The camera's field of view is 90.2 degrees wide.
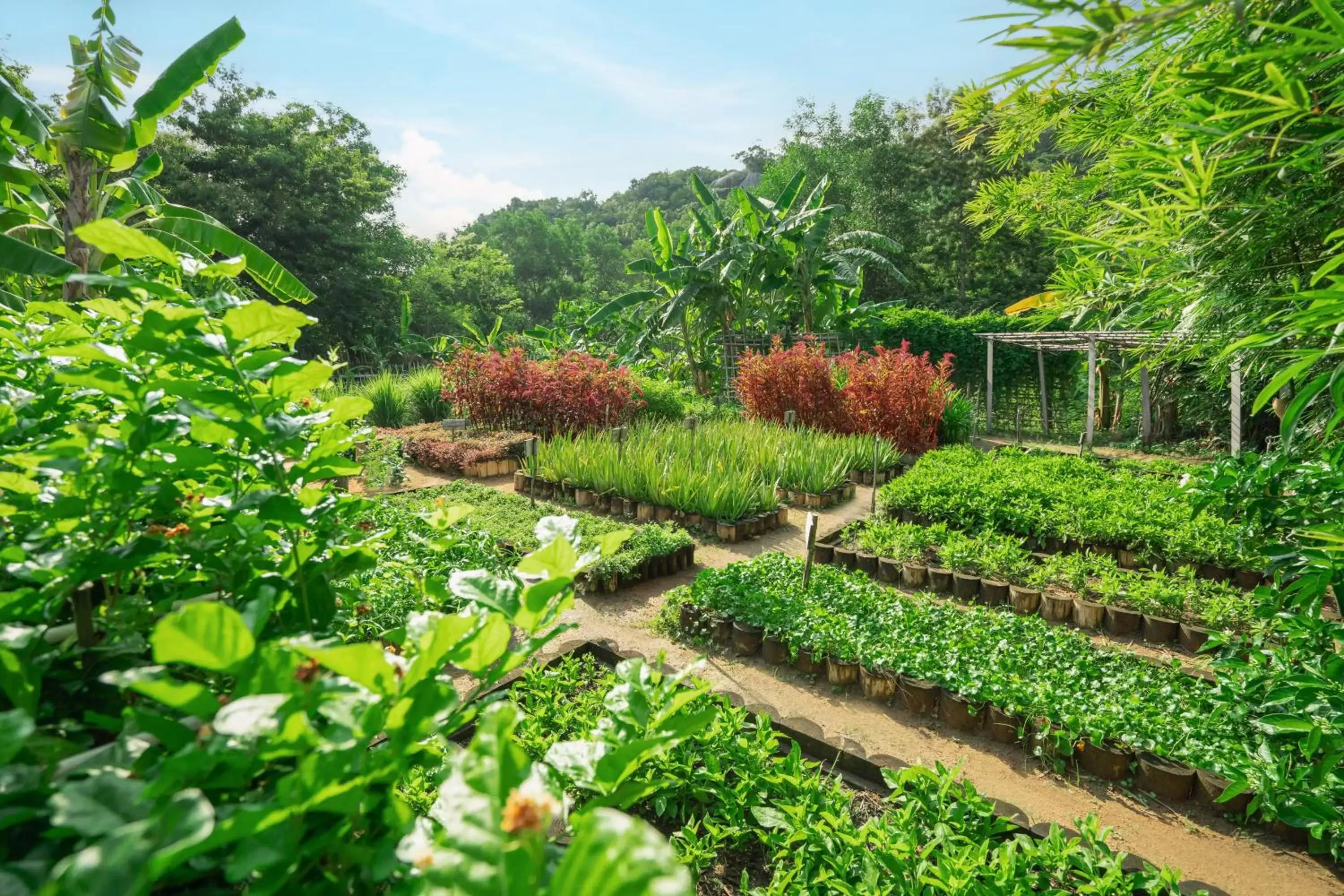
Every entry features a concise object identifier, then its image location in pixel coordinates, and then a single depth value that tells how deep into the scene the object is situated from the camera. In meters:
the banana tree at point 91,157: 6.54
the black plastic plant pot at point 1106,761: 3.04
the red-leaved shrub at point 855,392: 10.08
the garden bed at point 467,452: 9.16
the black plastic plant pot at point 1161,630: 4.36
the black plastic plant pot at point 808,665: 4.01
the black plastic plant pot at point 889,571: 5.39
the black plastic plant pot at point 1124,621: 4.50
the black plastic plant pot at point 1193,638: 4.22
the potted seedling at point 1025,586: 4.80
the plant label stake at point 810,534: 4.34
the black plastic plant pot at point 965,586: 5.04
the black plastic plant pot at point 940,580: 5.17
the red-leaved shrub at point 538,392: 10.57
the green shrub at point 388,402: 13.02
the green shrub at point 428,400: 13.68
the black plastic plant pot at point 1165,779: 2.90
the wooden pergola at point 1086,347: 8.90
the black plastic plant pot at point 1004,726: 3.30
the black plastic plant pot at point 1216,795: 2.83
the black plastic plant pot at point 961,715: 3.43
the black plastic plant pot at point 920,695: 3.55
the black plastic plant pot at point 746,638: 4.24
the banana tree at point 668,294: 14.04
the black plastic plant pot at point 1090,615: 4.61
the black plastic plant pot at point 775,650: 4.16
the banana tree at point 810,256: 13.53
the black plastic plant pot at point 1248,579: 5.01
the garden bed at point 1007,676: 2.94
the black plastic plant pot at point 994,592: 4.95
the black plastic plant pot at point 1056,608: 4.72
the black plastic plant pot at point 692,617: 4.56
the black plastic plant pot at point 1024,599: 4.78
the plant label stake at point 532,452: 6.52
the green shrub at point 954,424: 11.12
